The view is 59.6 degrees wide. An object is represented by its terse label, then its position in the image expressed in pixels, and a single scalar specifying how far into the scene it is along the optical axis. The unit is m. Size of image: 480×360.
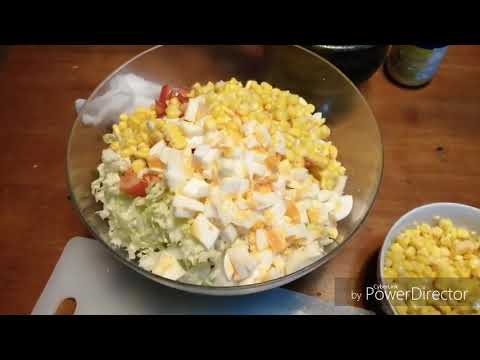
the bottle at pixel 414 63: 0.40
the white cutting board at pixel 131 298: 0.33
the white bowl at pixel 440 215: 0.32
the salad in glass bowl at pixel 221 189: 0.29
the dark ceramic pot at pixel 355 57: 0.37
